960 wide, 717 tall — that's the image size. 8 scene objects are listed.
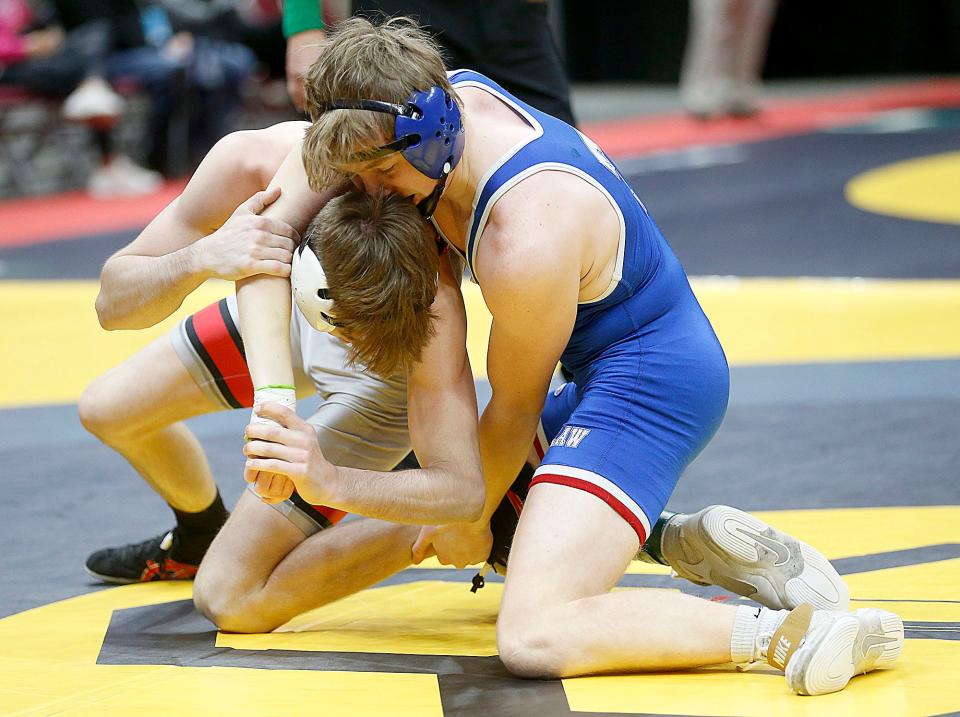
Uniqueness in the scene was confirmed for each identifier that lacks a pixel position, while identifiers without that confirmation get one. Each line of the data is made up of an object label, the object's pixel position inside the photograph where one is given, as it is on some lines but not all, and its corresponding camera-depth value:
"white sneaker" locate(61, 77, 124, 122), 19.02
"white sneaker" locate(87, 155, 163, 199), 19.95
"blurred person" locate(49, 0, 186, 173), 20.27
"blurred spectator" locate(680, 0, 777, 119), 23.84
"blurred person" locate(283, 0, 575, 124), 7.87
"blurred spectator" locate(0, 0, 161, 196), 19.09
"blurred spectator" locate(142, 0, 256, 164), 20.56
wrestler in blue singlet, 5.52
